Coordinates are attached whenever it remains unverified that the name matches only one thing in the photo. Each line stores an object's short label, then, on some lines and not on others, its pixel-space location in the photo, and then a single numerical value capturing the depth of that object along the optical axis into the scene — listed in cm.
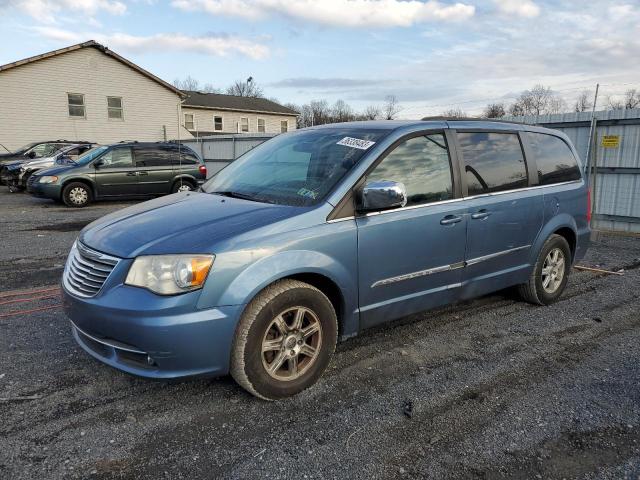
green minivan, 1291
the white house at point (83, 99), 2359
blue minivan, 279
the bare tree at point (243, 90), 7800
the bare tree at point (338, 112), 8364
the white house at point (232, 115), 3522
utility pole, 966
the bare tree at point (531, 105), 4622
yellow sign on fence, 941
